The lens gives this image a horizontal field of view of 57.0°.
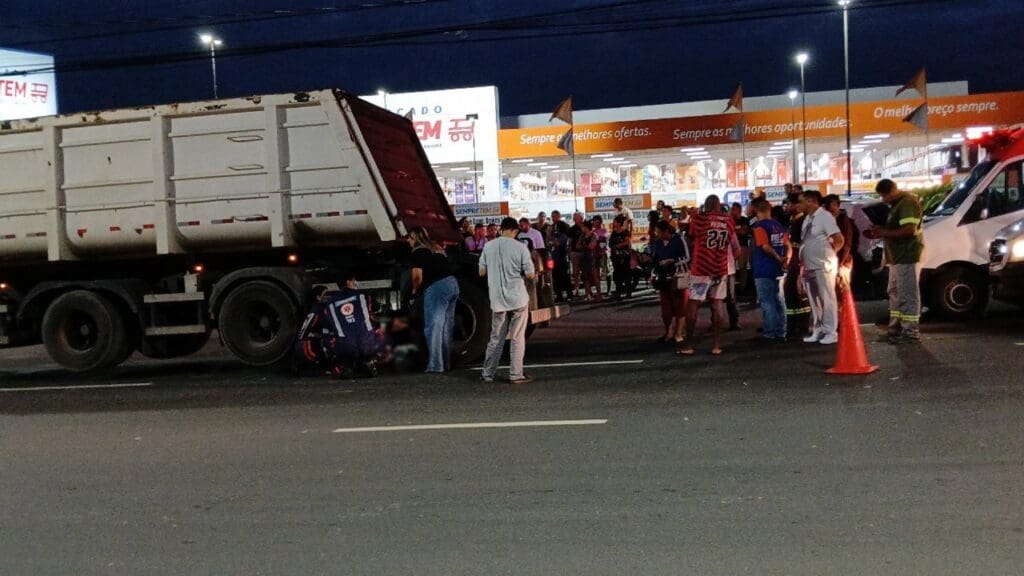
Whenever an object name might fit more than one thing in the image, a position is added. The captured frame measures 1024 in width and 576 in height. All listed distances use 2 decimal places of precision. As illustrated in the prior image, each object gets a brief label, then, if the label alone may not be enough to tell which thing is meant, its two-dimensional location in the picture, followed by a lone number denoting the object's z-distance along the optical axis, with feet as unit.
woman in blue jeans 33.53
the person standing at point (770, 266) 37.22
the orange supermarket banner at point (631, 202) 89.44
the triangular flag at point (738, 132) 108.27
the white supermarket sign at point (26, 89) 134.31
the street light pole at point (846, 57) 108.44
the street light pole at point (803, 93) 108.17
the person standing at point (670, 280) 38.78
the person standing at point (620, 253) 60.29
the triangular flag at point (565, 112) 104.27
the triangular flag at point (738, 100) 109.25
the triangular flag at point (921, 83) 102.63
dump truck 35.91
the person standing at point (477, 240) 58.34
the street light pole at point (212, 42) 90.38
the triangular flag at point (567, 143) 104.32
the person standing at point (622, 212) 61.47
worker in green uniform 34.55
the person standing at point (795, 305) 38.73
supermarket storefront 110.42
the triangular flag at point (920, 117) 99.96
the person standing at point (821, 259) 34.51
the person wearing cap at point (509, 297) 31.09
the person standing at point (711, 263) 35.06
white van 39.45
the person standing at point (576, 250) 64.03
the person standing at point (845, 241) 35.66
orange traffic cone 29.01
